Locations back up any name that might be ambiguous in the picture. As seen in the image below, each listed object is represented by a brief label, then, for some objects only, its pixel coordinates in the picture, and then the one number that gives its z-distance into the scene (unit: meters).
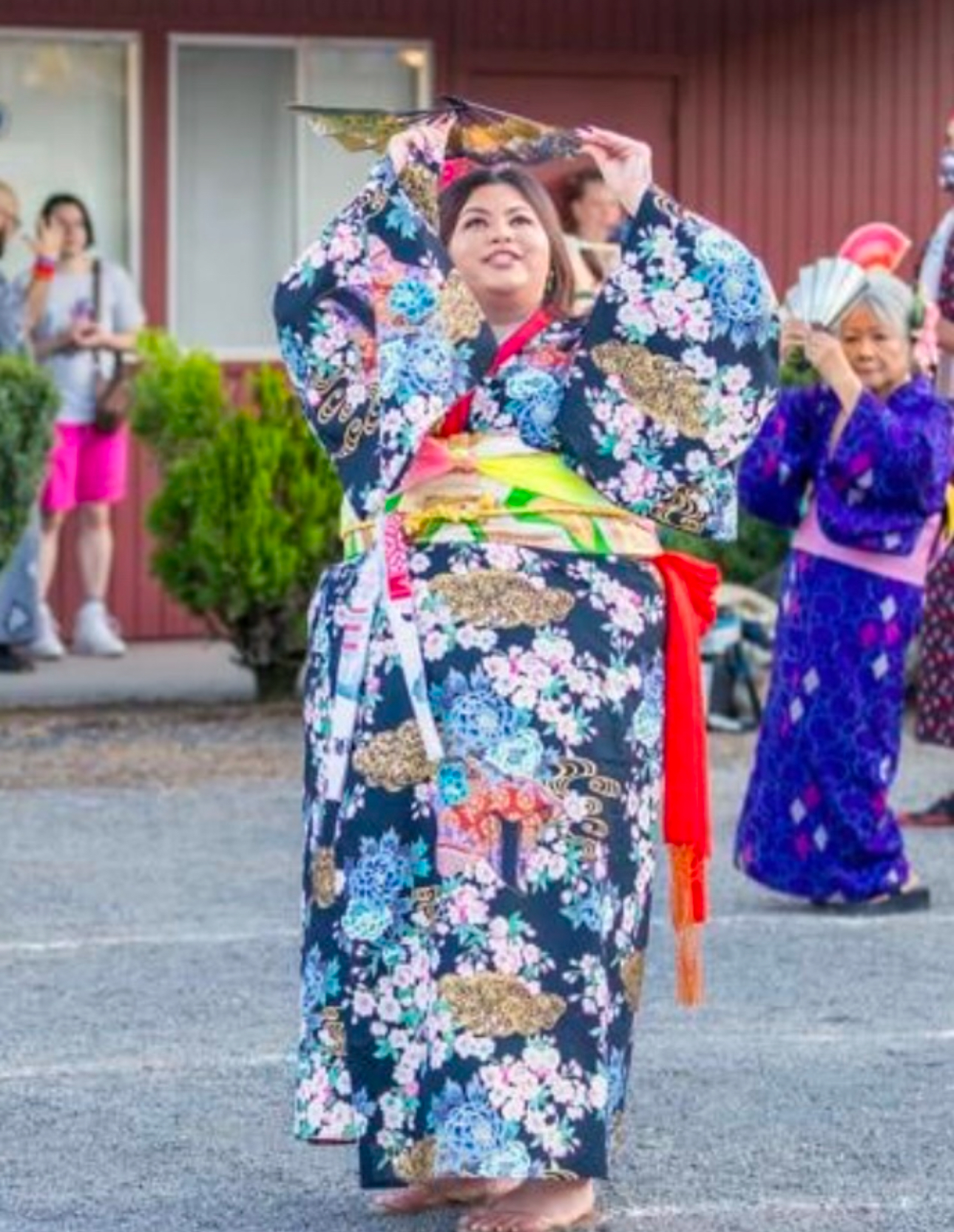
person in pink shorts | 15.05
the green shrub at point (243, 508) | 13.46
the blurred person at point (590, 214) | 13.53
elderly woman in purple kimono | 9.01
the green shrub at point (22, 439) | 13.23
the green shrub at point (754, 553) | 14.35
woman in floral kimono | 5.91
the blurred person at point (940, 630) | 11.15
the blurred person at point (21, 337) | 14.53
